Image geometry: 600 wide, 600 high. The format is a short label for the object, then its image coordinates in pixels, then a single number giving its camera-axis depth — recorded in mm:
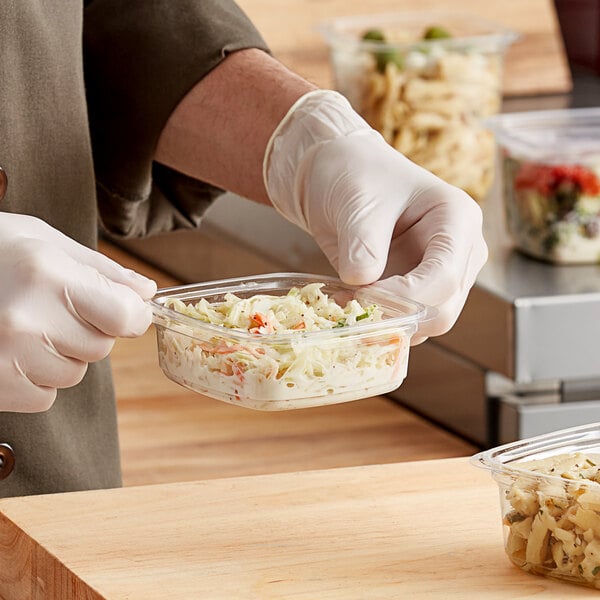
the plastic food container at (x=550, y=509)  1295
